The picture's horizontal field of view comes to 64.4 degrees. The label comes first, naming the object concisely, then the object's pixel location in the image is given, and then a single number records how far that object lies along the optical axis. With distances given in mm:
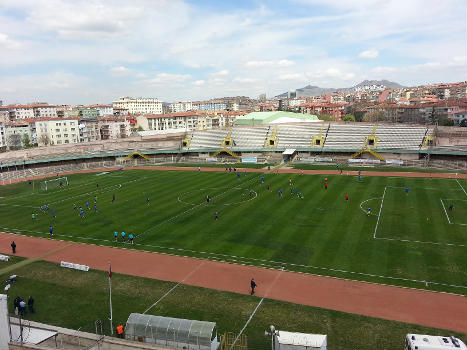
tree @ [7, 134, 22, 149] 114688
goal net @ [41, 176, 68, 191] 60250
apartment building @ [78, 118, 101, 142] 121469
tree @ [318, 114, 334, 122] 147925
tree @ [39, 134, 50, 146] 111875
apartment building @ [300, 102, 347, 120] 179425
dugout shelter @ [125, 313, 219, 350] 16922
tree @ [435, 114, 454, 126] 106656
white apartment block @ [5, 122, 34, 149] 115438
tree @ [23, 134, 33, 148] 112562
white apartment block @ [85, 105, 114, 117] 178375
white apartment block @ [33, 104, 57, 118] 165862
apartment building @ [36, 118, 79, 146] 113188
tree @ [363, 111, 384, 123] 143875
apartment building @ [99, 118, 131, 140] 129438
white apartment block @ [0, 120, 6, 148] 114175
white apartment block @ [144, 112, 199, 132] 154375
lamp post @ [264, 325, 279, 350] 15705
